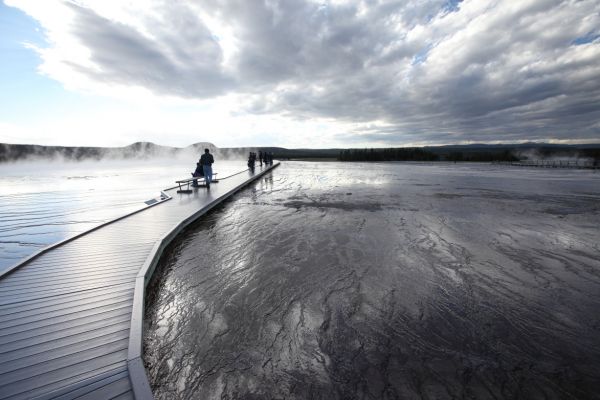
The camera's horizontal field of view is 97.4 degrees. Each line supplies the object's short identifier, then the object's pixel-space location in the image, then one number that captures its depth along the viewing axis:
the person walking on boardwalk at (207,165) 12.81
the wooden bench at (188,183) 12.03
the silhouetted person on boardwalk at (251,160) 25.23
